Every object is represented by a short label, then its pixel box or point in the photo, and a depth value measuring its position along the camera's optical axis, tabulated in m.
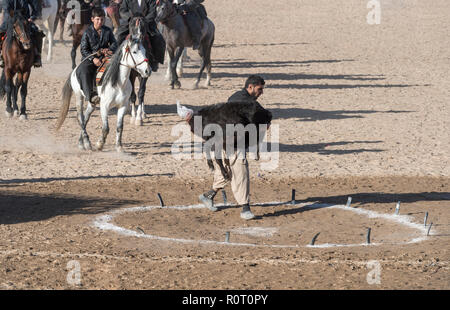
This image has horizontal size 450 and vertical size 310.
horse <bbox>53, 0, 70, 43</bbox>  26.88
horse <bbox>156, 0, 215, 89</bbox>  21.77
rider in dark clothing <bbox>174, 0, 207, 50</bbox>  23.05
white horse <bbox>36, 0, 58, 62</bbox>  26.08
